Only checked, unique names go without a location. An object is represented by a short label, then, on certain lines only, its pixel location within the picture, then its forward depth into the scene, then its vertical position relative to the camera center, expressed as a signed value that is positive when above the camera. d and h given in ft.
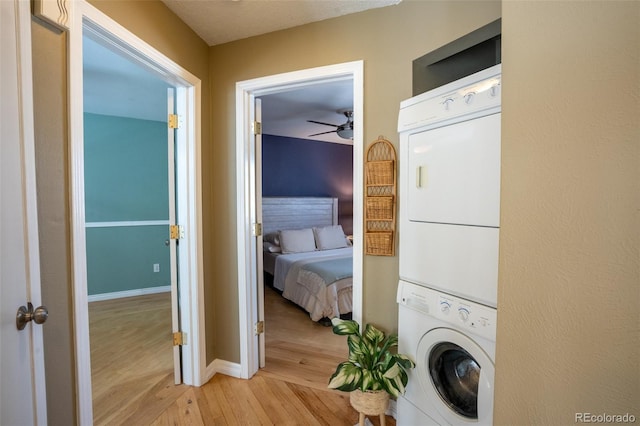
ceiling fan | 12.14 +3.23
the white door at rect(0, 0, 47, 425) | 2.78 -0.25
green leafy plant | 4.59 -2.77
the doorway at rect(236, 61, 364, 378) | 5.90 +0.02
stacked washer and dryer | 3.64 -0.66
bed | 10.23 -2.38
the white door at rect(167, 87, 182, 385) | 6.39 -0.81
